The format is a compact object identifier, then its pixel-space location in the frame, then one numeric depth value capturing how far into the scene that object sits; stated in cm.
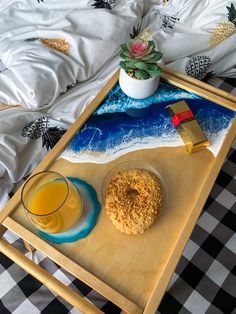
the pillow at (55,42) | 96
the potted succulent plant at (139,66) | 77
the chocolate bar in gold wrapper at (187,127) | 77
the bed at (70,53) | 93
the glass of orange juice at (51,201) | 62
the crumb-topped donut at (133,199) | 65
